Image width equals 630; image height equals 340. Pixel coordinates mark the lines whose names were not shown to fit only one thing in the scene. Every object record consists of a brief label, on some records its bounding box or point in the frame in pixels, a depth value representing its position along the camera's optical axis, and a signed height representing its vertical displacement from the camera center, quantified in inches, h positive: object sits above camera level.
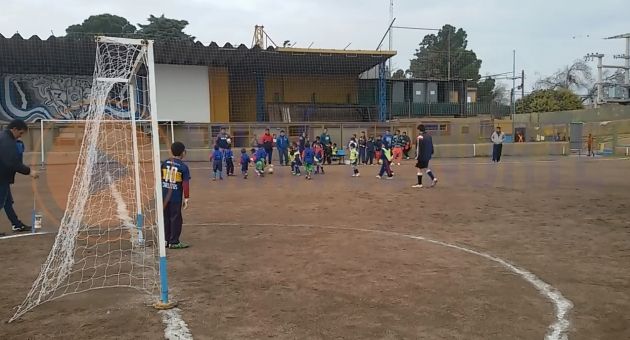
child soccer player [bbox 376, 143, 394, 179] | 720.3 -40.1
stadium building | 1293.1 +151.2
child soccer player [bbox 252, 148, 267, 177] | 770.2 -34.5
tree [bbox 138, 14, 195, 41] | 1779.0 +413.2
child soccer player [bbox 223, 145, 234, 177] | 765.3 -33.1
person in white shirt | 976.3 -21.4
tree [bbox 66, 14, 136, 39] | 2020.5 +462.7
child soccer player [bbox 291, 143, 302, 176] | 791.6 -40.4
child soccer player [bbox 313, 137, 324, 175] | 776.0 -27.7
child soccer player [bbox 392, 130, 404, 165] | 1018.9 -24.1
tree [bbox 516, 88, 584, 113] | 2287.2 +131.3
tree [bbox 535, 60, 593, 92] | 3028.5 +298.6
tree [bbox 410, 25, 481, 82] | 2473.9 +382.8
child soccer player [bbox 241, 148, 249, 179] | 756.0 -33.8
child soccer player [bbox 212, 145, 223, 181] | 720.5 -30.8
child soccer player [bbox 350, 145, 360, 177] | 764.6 -34.3
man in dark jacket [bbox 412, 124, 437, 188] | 591.2 -17.4
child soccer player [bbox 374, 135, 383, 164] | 1082.6 -31.0
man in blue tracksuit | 999.8 -20.6
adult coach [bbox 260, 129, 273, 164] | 850.8 -9.1
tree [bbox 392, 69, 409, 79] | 2596.0 +309.8
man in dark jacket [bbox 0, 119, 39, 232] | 330.6 -9.5
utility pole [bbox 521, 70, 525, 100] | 2369.5 +220.2
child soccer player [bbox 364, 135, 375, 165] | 1077.1 -32.2
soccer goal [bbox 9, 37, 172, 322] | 202.2 -56.9
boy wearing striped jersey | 297.7 -30.2
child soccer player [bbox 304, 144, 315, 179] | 738.2 -32.9
